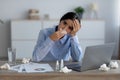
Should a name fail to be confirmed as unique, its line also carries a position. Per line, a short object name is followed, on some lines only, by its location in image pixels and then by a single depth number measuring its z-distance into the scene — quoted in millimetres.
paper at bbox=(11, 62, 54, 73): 1997
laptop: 1973
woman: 2406
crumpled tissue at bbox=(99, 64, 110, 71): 2028
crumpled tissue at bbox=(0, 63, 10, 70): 2051
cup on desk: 2217
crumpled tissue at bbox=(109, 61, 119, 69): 2129
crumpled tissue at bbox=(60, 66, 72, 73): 1949
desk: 1844
